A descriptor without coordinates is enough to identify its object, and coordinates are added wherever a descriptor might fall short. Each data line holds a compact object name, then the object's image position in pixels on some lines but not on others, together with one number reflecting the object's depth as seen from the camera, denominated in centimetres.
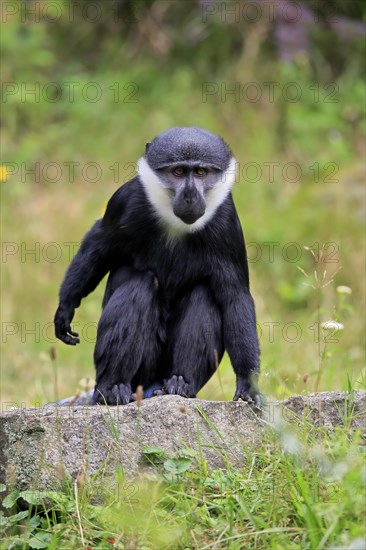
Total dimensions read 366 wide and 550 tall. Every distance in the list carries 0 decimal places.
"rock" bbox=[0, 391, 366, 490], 912
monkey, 1105
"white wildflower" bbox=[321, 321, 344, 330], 1052
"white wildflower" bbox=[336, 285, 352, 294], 1231
